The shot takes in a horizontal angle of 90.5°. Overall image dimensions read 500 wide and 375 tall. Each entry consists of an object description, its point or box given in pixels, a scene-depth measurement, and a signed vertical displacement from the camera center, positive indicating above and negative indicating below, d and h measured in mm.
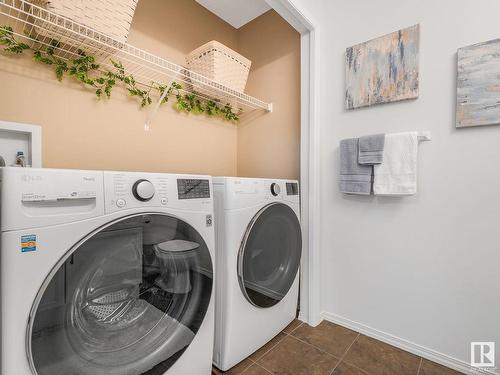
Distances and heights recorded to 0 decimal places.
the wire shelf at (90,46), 1071 +677
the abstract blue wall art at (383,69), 1331 +638
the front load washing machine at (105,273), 640 -289
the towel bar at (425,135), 1283 +233
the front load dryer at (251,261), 1161 -413
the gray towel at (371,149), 1377 +179
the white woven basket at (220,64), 1574 +787
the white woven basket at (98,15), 1020 +734
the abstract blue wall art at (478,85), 1127 +445
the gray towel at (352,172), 1425 +53
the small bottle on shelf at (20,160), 1125 +108
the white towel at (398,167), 1298 +72
